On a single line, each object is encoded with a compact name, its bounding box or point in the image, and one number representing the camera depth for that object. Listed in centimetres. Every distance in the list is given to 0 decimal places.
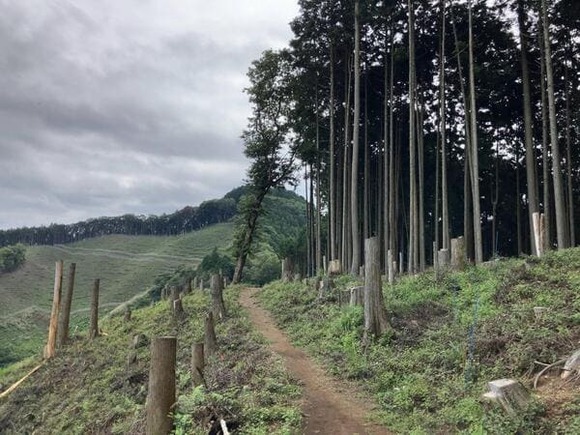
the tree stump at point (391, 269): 1616
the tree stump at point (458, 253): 1402
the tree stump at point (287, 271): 2380
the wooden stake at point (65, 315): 2178
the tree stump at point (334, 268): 2117
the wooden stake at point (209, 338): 1195
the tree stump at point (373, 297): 1010
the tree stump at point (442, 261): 1418
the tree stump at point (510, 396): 579
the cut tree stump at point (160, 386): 605
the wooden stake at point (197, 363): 819
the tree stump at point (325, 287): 1574
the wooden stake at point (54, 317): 2155
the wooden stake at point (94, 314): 2239
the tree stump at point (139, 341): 1733
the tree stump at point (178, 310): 1933
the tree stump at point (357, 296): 1241
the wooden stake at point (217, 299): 1621
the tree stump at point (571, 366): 639
